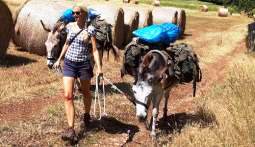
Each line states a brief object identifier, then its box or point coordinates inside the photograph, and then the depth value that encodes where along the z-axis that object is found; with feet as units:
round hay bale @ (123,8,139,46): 52.73
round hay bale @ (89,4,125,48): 48.29
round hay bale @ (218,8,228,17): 104.57
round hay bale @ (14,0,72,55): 41.86
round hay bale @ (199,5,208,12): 111.22
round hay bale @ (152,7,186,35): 64.07
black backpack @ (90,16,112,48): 28.27
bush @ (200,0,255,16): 59.12
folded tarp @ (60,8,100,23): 26.40
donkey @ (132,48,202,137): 20.86
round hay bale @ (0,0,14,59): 38.13
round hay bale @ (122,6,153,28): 57.73
